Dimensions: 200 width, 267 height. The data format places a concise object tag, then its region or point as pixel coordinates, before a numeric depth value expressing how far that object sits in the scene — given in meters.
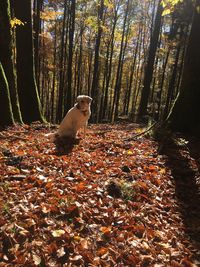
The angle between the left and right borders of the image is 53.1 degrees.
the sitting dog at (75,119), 5.86
